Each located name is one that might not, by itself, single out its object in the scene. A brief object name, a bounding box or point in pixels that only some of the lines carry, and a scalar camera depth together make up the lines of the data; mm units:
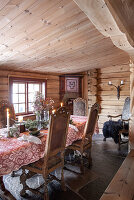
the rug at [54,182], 2196
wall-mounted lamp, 5262
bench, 1463
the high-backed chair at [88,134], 2754
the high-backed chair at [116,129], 4047
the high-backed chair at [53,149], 1920
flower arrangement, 2574
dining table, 1685
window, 4316
